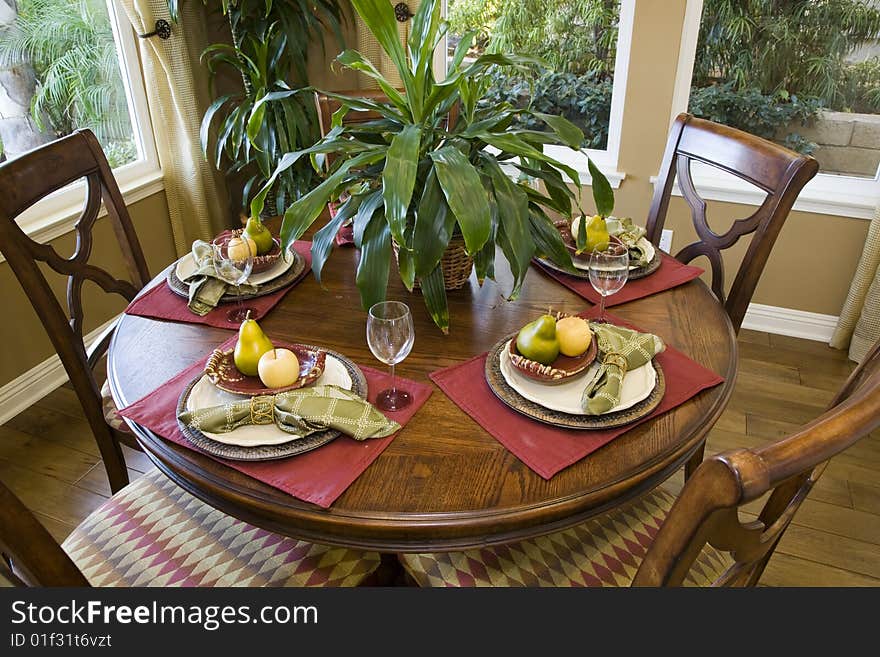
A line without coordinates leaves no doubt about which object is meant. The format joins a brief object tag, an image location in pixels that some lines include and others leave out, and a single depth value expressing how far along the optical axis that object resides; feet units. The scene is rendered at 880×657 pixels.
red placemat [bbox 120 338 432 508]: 3.10
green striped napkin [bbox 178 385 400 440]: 3.33
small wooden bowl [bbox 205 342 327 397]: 3.61
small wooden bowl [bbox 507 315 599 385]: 3.64
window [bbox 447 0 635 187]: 8.84
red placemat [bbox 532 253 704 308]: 4.70
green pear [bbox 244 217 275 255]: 4.96
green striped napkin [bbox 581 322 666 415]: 3.47
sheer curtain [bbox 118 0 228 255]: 8.43
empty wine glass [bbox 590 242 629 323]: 4.20
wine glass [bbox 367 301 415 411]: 3.43
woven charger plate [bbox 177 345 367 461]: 3.25
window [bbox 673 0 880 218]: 8.00
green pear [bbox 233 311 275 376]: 3.67
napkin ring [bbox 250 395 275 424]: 3.38
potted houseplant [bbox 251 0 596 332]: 3.76
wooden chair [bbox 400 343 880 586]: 2.02
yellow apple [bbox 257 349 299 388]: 3.61
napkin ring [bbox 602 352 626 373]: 3.69
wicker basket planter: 4.53
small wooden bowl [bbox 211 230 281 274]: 4.87
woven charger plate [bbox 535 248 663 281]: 4.90
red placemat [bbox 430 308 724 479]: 3.28
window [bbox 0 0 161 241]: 7.54
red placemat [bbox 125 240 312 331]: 4.49
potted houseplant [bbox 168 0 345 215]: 8.41
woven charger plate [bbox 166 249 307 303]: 4.67
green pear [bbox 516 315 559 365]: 3.70
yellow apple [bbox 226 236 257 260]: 4.37
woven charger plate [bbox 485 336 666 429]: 3.43
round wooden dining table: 3.01
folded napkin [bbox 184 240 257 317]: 4.56
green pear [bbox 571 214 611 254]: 4.90
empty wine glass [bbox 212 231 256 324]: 4.33
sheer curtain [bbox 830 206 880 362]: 7.91
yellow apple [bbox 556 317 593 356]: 3.76
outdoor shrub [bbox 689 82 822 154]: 8.48
